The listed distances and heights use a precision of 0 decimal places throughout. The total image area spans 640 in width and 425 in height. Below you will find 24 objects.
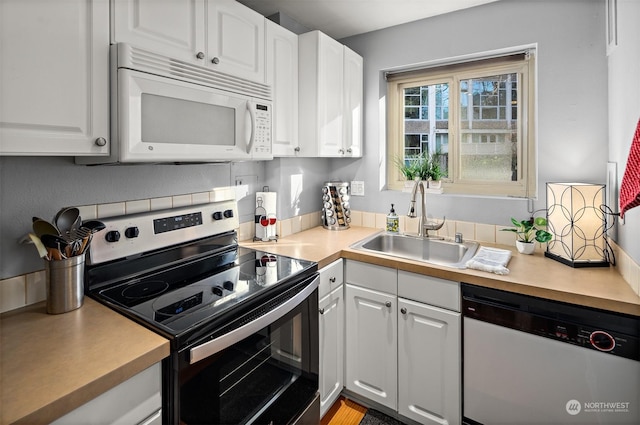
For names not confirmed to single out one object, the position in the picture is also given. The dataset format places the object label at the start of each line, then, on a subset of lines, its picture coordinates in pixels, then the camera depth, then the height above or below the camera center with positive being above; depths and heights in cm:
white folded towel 158 -25
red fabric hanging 91 +7
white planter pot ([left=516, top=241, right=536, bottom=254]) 188 -21
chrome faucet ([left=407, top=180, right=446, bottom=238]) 218 -3
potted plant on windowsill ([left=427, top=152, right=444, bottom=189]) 240 +23
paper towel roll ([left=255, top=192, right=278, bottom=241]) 215 -2
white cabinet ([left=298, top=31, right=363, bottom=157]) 209 +71
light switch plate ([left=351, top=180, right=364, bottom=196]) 265 +16
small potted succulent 185 -13
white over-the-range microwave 117 +38
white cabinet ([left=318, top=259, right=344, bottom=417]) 180 -67
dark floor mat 189 -115
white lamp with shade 163 -8
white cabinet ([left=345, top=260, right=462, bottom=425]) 166 -68
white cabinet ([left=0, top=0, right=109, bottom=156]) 95 +39
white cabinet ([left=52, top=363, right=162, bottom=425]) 83 -50
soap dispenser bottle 238 -9
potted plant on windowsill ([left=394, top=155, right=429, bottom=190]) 244 +28
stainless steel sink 210 -24
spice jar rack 251 +2
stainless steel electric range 107 -35
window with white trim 217 +59
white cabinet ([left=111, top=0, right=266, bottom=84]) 122 +71
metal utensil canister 115 -25
